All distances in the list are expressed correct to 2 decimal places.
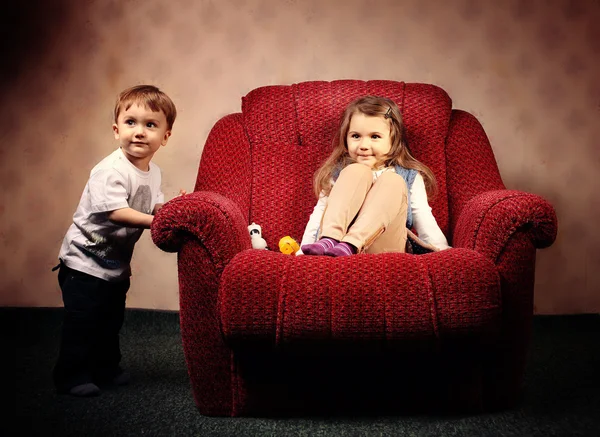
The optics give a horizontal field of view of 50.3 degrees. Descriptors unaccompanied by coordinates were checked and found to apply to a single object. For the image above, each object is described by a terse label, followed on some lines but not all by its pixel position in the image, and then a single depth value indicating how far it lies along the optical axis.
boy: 1.94
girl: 1.89
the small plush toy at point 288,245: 2.16
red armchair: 1.56
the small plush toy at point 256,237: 2.13
